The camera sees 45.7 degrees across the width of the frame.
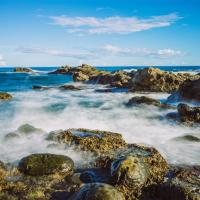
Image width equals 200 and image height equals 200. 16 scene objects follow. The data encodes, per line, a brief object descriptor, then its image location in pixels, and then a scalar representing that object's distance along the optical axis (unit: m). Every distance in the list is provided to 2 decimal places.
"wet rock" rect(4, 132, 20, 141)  8.70
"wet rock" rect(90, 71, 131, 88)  26.07
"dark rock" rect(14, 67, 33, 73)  85.08
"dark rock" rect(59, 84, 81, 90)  25.58
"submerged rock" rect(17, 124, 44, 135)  9.16
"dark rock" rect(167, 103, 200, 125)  11.21
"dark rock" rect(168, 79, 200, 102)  16.26
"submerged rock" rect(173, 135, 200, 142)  8.92
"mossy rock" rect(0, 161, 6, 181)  5.85
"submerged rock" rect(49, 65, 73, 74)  66.79
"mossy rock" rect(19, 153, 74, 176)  6.03
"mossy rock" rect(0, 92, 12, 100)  19.24
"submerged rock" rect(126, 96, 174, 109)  14.69
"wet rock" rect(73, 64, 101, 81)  37.09
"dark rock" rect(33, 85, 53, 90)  27.41
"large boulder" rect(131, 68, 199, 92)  22.03
